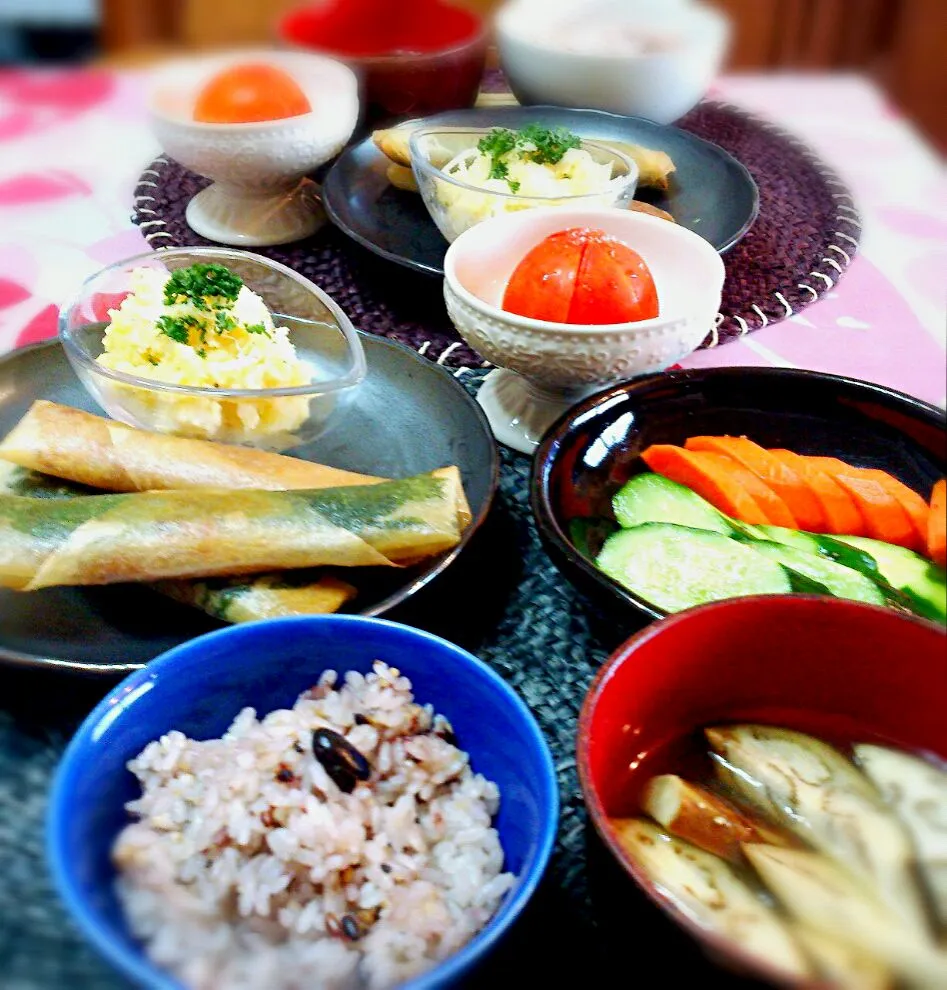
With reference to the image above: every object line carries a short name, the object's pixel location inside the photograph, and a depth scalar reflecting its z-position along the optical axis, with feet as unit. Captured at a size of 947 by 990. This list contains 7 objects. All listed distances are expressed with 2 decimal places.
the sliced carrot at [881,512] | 2.55
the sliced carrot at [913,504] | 2.53
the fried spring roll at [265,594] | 2.24
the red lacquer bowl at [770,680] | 1.78
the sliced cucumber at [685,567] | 2.25
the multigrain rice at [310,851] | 1.50
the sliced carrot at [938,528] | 2.44
